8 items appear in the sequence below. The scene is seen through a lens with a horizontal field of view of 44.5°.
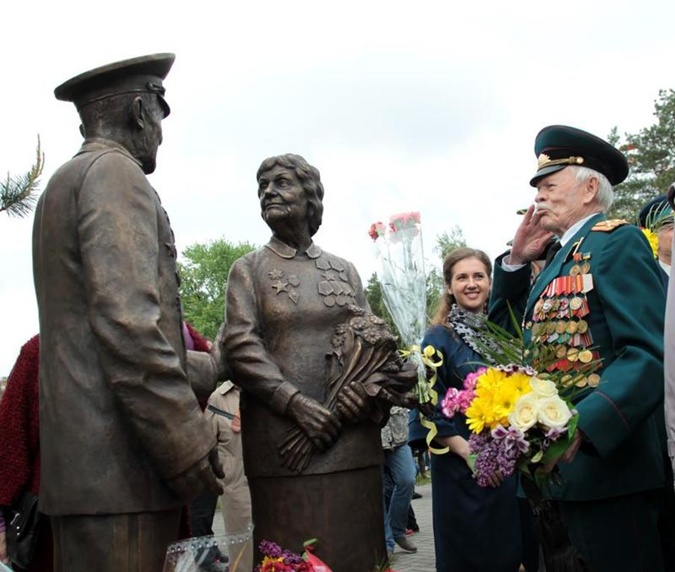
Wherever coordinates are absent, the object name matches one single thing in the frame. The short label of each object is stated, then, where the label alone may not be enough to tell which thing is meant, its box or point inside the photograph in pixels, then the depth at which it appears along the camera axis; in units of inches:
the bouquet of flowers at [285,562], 115.4
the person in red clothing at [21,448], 155.3
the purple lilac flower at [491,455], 110.0
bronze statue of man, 108.7
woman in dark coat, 178.5
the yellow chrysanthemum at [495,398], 112.0
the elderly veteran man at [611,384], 123.2
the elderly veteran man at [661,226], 193.5
